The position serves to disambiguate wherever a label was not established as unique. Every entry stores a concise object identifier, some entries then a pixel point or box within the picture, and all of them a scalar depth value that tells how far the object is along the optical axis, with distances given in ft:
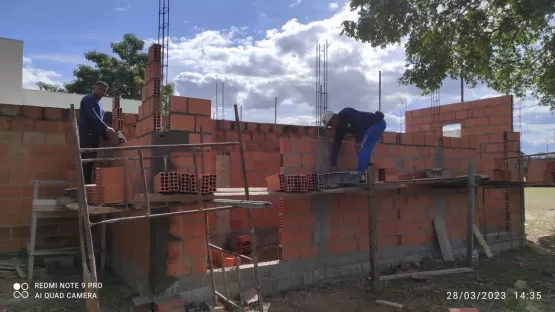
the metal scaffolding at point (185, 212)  9.74
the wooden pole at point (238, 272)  14.91
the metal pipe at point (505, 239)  27.30
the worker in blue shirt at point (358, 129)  18.61
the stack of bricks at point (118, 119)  21.27
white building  53.98
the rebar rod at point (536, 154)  26.73
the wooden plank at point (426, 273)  19.36
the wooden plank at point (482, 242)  25.48
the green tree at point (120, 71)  61.82
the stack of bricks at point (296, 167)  16.34
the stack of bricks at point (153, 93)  15.01
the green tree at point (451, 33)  25.62
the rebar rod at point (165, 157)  14.07
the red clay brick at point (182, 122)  15.12
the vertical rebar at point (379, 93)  24.45
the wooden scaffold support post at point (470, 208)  20.95
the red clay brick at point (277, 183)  16.42
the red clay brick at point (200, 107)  15.69
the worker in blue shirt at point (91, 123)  17.94
